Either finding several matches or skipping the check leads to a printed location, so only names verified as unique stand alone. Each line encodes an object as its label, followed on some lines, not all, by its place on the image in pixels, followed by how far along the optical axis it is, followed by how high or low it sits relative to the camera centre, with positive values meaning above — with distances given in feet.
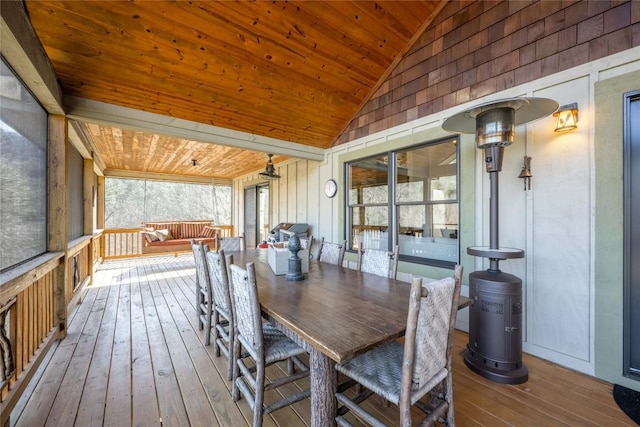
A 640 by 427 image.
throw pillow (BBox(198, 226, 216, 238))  27.04 -1.98
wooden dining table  3.87 -1.82
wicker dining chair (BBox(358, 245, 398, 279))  7.94 -1.54
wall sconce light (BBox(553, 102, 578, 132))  6.95 +2.56
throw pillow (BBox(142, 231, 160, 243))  22.45 -2.02
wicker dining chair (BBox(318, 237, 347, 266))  9.73 -1.56
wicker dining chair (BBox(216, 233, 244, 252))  12.25 -1.45
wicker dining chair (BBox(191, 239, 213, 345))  8.12 -2.75
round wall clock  15.20 +1.50
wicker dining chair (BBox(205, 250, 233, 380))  6.20 -2.34
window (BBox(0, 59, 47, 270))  5.78 +1.03
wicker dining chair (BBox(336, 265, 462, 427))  3.70 -2.53
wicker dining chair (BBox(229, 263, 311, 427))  4.87 -2.76
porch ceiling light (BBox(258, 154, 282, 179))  17.02 +2.74
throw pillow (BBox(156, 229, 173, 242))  23.63 -2.02
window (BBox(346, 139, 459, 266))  10.06 +0.50
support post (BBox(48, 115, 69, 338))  8.81 +0.41
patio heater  6.57 -2.10
